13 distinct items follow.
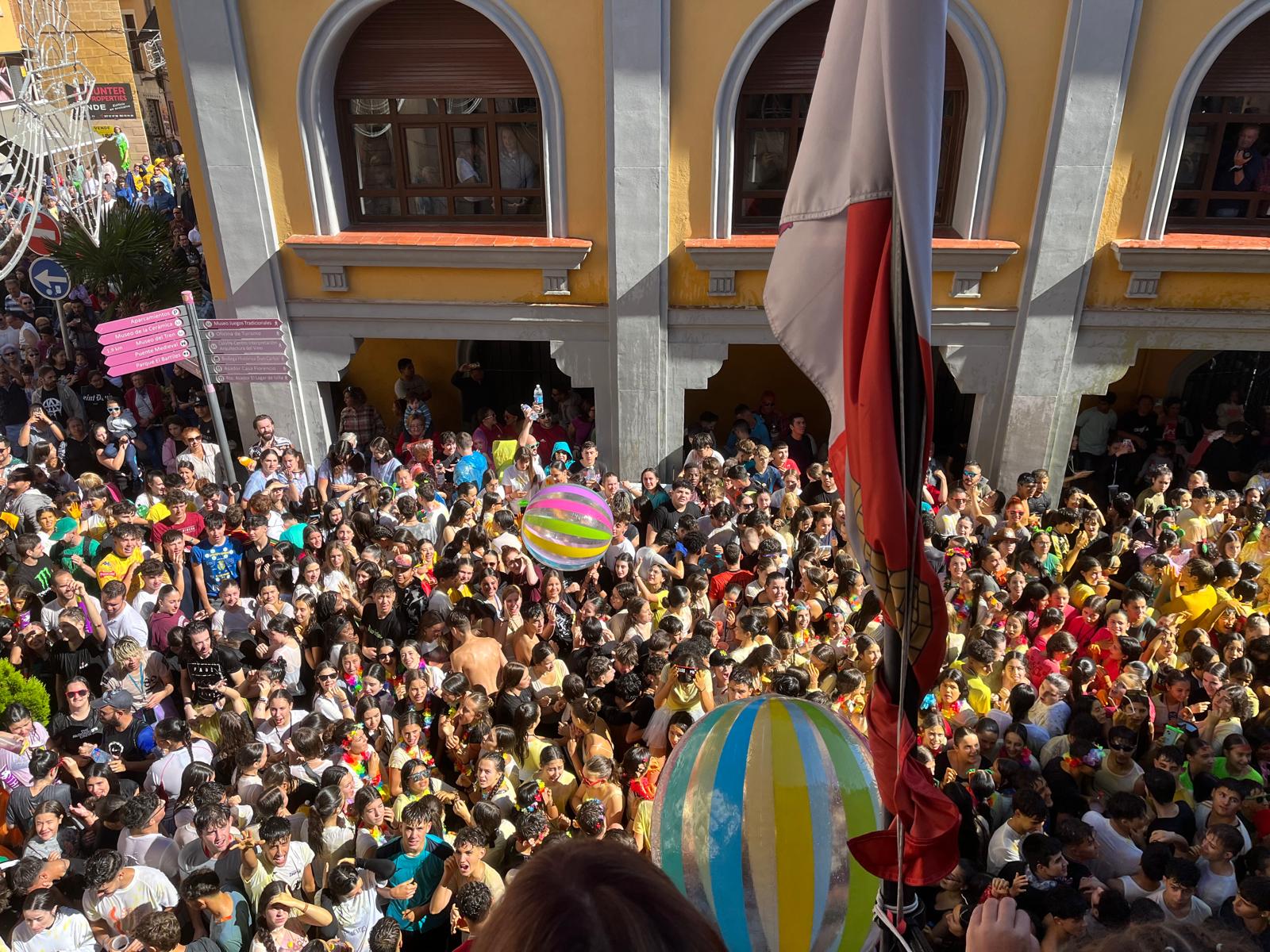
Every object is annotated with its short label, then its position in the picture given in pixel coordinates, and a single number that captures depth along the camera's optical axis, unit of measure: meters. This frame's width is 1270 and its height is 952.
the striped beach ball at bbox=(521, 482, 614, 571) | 6.59
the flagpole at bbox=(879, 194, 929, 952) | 2.83
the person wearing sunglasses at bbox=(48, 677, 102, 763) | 5.79
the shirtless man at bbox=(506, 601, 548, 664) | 6.66
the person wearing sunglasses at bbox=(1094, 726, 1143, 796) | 5.26
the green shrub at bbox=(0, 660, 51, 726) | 5.83
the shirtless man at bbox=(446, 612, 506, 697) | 6.26
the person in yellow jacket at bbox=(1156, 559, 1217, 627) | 6.87
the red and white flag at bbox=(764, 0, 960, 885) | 2.71
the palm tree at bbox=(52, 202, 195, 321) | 12.21
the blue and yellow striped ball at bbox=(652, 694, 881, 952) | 3.38
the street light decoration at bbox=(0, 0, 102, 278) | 8.31
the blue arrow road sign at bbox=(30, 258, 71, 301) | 11.14
